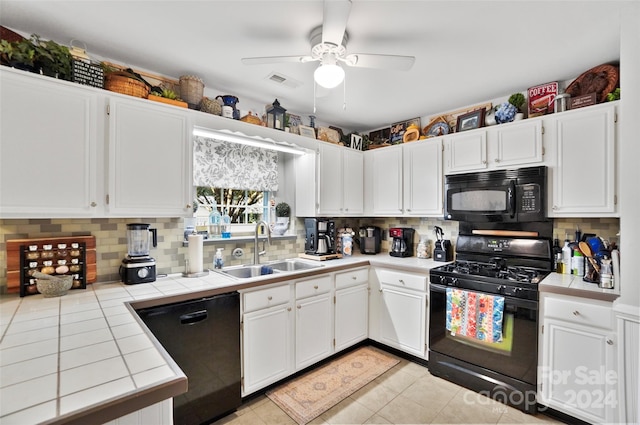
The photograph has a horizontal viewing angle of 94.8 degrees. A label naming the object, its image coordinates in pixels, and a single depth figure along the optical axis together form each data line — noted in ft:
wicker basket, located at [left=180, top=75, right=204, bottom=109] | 7.38
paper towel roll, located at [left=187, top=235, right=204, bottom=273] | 7.45
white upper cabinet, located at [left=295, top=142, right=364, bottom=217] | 10.01
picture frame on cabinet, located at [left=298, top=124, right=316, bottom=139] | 9.81
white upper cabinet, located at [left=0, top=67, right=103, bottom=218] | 5.06
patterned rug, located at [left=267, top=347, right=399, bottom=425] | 6.95
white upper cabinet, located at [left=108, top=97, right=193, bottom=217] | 6.13
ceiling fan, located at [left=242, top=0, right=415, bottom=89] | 5.49
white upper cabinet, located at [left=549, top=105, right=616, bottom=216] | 6.73
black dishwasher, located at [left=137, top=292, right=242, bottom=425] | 5.73
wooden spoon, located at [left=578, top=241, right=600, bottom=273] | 6.73
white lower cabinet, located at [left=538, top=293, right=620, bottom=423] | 6.00
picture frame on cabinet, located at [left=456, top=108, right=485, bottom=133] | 9.05
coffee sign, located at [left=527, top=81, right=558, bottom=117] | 7.89
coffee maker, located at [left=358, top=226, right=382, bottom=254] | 11.45
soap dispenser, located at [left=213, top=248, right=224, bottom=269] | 8.32
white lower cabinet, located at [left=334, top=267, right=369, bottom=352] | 9.10
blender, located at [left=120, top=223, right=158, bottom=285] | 6.49
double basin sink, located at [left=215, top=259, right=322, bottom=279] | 8.57
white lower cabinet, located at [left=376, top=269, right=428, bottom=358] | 8.79
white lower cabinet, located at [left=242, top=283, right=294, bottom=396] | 6.96
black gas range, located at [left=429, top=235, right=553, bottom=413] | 6.91
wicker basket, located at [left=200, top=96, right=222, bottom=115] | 7.68
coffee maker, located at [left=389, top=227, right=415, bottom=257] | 10.70
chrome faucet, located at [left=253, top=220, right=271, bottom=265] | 8.97
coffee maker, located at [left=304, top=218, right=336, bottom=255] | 10.09
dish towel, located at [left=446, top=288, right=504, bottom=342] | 7.19
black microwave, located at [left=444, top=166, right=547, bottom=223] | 7.71
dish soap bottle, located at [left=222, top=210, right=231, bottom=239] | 9.00
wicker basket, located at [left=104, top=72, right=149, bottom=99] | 6.28
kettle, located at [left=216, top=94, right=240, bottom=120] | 8.00
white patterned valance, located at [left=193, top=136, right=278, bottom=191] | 8.38
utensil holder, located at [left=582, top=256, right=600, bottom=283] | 6.75
